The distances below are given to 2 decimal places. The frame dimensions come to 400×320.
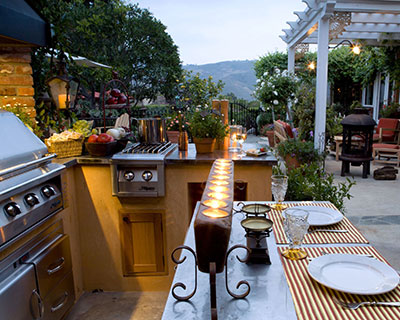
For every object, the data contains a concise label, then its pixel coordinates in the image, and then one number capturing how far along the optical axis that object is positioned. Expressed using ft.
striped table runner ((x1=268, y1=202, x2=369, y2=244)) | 4.87
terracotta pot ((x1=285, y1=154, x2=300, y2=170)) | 20.30
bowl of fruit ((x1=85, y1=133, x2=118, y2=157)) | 9.17
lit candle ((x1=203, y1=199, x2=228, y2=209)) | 3.47
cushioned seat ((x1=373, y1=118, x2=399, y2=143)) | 27.58
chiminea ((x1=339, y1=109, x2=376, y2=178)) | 19.47
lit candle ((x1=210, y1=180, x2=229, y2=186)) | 4.28
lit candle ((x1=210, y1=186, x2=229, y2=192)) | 4.02
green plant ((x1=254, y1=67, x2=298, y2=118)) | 27.91
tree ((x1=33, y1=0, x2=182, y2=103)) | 29.35
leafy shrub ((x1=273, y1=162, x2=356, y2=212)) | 9.43
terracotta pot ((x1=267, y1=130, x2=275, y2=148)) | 29.63
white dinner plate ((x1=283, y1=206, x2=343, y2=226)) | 5.38
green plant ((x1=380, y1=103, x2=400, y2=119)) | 31.17
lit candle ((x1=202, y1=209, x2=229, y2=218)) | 3.19
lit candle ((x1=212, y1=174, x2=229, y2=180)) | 4.56
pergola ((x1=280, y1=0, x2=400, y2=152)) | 20.38
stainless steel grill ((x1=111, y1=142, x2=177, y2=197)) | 8.77
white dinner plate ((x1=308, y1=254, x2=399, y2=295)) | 3.58
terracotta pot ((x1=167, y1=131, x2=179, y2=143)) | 16.72
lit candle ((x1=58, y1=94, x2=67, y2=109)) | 10.06
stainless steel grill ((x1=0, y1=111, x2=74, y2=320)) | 5.69
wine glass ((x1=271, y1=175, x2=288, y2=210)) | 5.87
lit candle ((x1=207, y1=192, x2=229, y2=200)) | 3.74
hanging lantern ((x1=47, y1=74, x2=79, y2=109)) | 9.80
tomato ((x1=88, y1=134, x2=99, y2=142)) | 9.31
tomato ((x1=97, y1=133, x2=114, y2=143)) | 9.25
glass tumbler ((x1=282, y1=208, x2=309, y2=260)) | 4.27
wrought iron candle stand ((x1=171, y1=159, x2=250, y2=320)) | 3.02
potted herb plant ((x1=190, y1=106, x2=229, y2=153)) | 9.44
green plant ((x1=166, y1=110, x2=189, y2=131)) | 17.99
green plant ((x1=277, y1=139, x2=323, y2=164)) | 19.88
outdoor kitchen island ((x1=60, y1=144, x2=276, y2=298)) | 9.11
